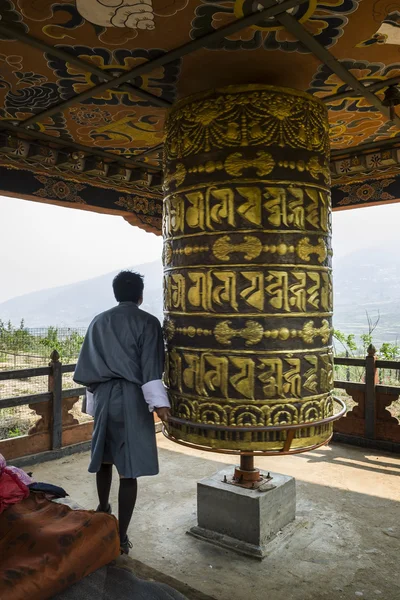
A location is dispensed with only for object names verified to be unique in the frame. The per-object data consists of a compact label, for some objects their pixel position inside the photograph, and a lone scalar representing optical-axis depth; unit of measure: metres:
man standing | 3.14
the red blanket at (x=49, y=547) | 1.54
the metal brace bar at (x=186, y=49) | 2.18
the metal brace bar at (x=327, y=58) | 2.32
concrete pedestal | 3.34
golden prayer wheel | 2.91
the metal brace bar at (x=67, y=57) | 2.43
